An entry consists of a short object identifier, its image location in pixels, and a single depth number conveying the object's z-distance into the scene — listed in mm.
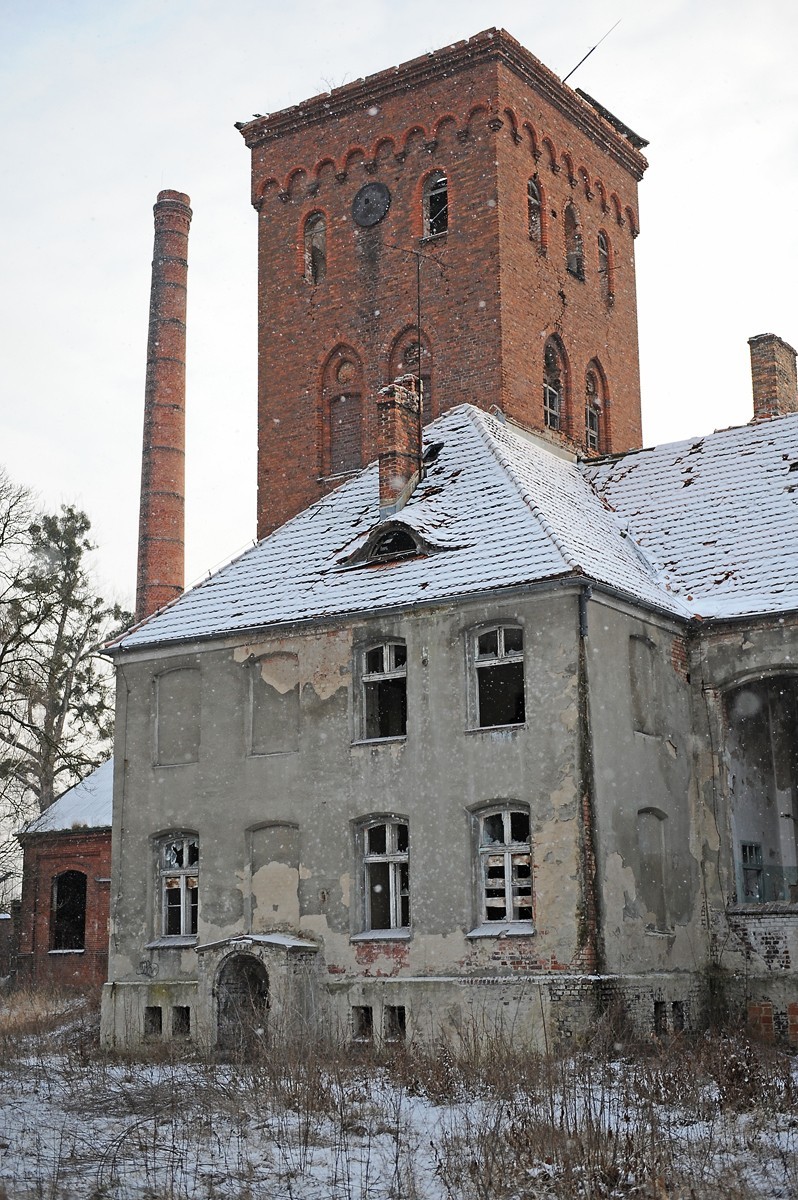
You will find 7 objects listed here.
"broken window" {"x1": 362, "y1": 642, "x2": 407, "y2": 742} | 20969
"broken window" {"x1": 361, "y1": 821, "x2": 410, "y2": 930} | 20188
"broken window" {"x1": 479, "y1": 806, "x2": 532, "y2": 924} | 19016
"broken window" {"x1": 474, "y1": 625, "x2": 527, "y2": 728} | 19953
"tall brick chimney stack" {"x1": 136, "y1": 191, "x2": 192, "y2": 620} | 38000
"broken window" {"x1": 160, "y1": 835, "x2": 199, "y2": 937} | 22125
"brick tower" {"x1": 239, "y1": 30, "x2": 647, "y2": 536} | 27344
